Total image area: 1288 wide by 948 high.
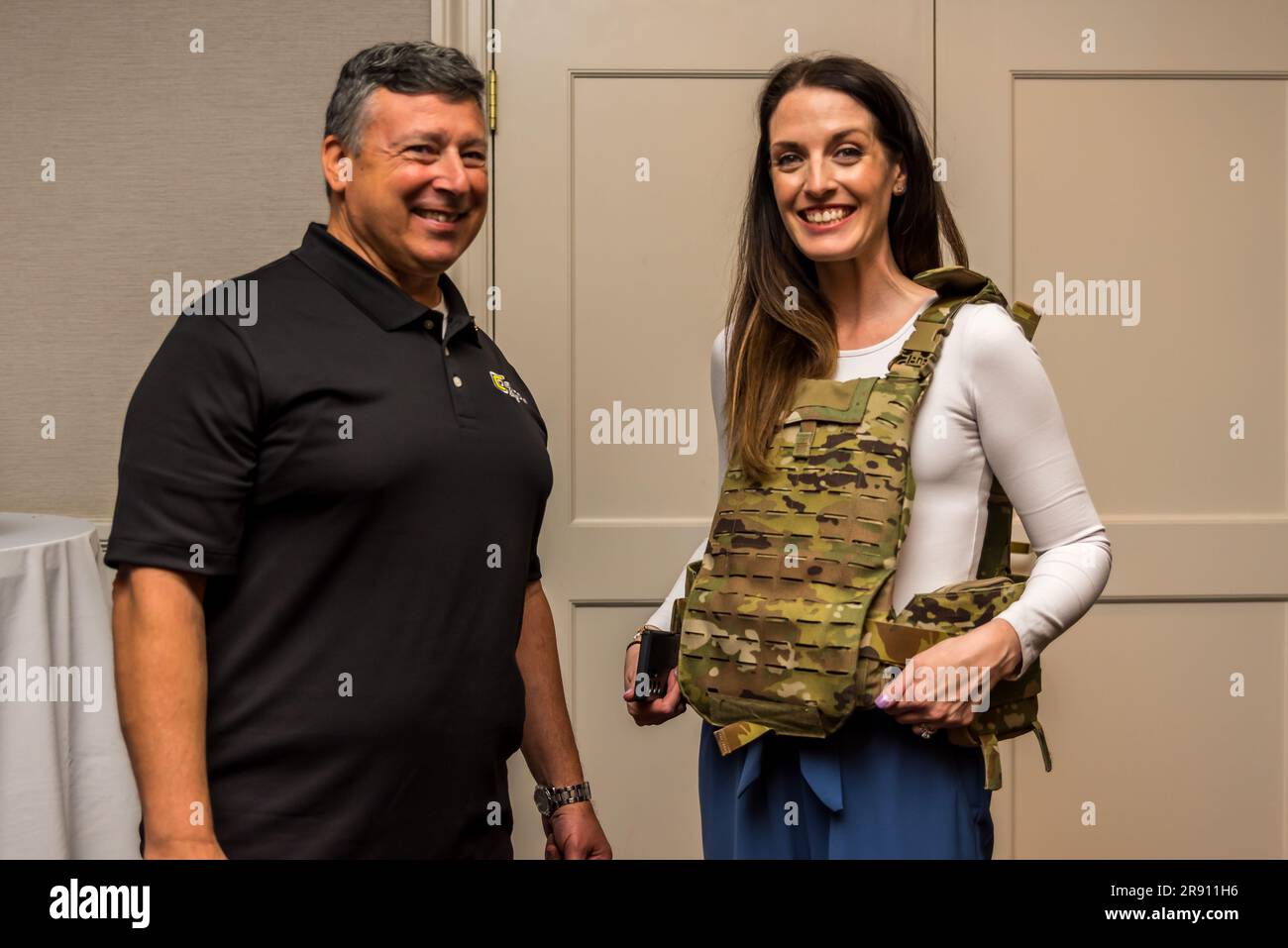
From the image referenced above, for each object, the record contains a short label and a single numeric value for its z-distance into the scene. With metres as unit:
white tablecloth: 1.64
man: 1.05
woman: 1.22
